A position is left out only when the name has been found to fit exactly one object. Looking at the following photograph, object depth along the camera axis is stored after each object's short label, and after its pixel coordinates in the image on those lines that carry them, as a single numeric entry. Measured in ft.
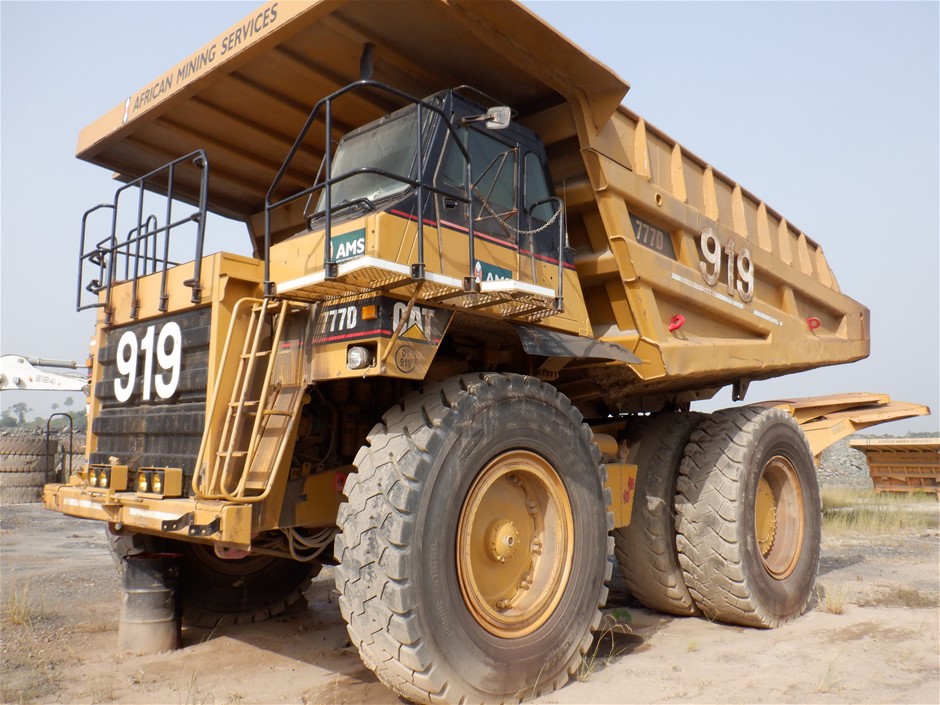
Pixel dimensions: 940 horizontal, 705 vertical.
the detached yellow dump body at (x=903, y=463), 49.55
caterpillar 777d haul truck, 12.17
